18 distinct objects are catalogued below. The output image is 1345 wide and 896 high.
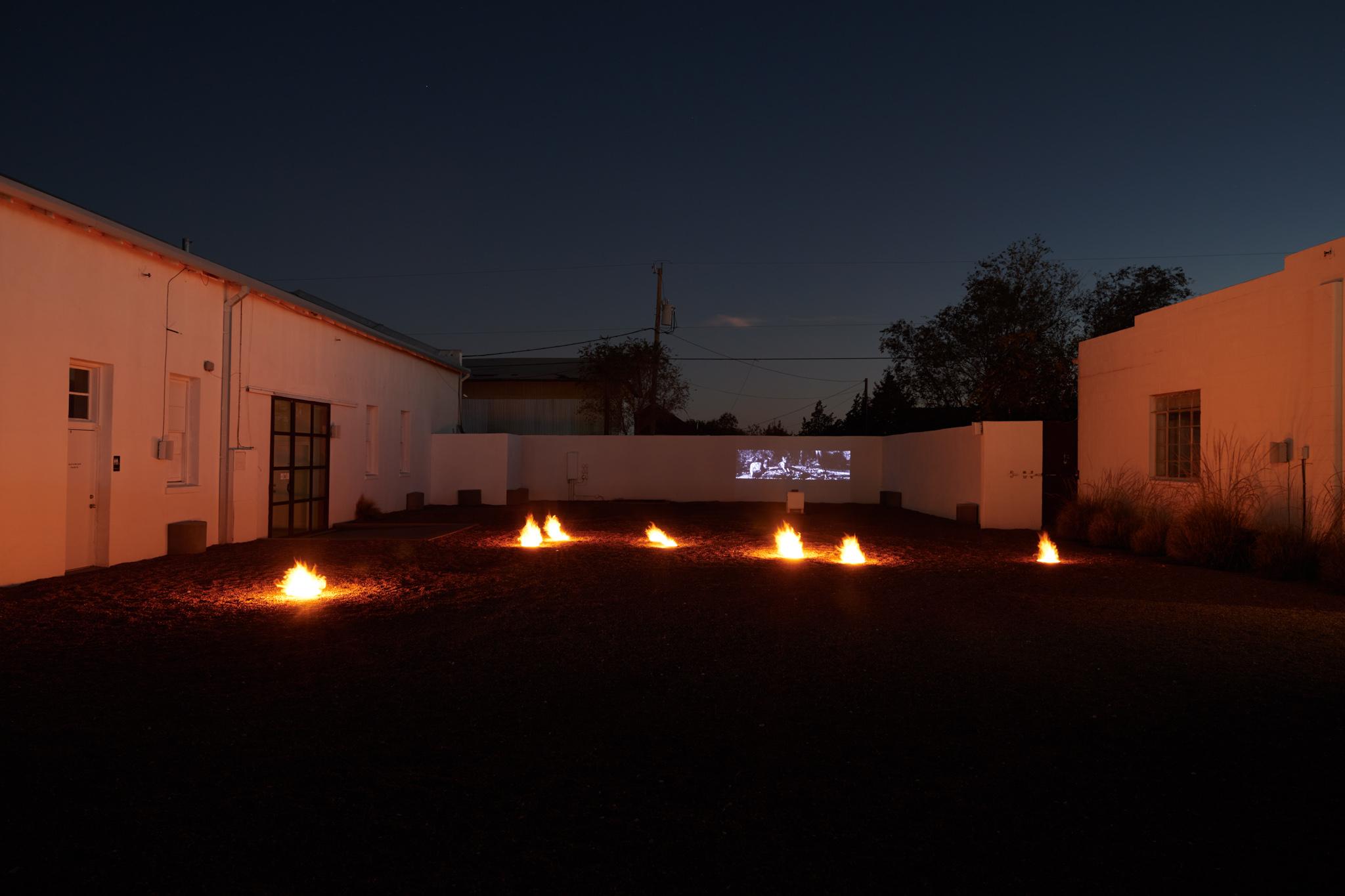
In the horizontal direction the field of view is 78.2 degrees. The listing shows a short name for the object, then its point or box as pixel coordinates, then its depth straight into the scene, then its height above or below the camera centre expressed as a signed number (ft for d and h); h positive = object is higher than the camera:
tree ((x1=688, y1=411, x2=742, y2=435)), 130.82 +4.48
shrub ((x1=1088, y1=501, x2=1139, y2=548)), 42.37 -3.49
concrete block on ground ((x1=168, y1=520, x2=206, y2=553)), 36.06 -4.01
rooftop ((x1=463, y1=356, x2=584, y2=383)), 111.55 +11.64
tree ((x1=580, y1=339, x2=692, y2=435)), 99.96 +8.60
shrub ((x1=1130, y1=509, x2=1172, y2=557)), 39.17 -3.70
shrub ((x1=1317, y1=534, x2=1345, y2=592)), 28.81 -3.59
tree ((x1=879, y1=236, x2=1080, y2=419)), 74.64 +11.07
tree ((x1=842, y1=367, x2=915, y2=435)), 100.48 +5.97
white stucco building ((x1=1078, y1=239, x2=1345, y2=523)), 34.32 +3.91
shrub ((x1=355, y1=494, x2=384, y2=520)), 56.08 -4.18
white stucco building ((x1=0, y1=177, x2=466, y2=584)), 28.43 +2.13
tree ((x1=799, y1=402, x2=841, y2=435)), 132.87 +5.32
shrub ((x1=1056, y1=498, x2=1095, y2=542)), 46.42 -3.44
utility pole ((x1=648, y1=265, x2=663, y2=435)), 97.14 +16.51
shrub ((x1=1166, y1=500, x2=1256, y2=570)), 34.78 -3.27
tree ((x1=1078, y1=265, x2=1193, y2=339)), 84.33 +16.62
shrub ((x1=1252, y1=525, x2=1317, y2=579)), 32.01 -3.62
